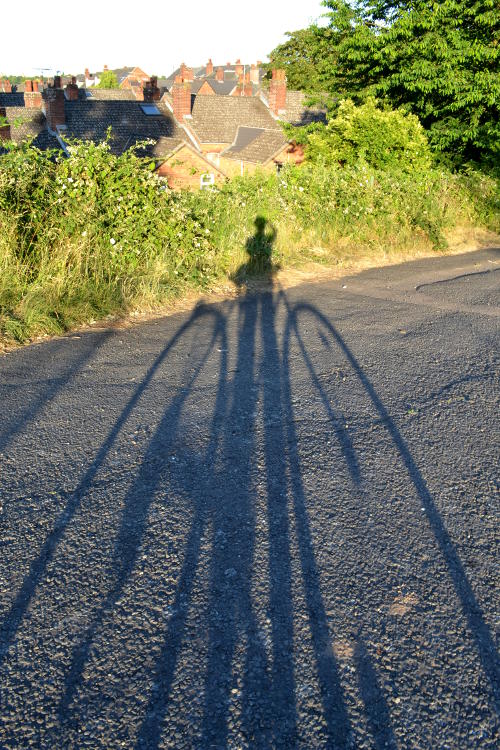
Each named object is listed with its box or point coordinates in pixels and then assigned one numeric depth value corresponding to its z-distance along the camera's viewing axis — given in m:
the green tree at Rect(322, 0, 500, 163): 15.14
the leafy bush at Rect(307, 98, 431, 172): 14.72
